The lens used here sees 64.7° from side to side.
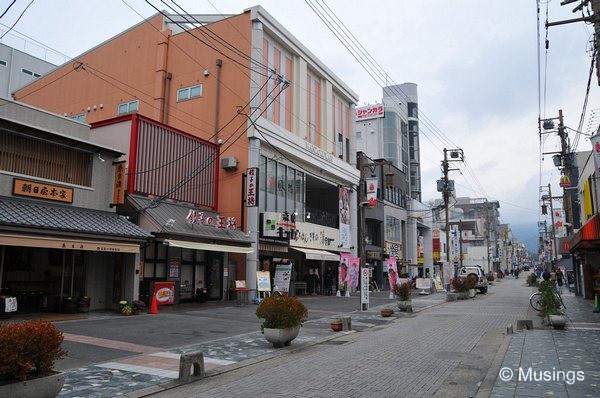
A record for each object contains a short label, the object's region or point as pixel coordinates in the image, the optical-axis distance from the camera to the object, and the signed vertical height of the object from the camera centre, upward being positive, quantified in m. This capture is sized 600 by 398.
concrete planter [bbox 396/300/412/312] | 22.03 -1.69
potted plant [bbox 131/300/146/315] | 17.55 -1.46
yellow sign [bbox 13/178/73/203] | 15.40 +2.52
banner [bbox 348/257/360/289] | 30.14 -0.13
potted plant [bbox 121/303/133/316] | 17.20 -1.57
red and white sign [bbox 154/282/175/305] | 19.38 -1.07
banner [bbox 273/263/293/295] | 25.36 -0.56
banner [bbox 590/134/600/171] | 16.59 +4.28
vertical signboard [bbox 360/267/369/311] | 21.88 -1.02
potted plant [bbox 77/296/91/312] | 16.91 -1.35
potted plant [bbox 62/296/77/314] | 16.64 -1.40
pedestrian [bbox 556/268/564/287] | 46.41 -0.73
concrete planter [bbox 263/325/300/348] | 11.57 -1.66
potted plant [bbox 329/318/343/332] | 14.90 -1.81
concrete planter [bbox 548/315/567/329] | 13.93 -1.50
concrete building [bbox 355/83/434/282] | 48.75 +12.92
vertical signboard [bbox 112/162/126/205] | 18.50 +3.14
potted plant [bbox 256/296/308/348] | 11.61 -1.25
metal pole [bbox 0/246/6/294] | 14.85 +0.07
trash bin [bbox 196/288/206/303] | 22.50 -1.33
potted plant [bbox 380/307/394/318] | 19.73 -1.84
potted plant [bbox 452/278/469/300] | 30.91 -1.31
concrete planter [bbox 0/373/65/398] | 5.75 -1.51
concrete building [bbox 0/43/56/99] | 55.31 +23.54
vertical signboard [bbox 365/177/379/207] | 24.89 +4.20
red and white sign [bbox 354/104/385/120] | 63.09 +20.81
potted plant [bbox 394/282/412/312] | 22.05 -1.41
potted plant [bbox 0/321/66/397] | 5.72 -1.16
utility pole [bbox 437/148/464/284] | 41.55 +8.91
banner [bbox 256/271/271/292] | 23.92 -0.72
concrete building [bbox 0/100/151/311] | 15.11 +1.60
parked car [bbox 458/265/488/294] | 37.10 -0.48
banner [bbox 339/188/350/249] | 35.41 +3.83
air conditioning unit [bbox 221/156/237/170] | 25.38 +5.56
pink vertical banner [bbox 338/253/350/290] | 31.19 -0.07
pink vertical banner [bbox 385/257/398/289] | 33.25 -0.09
